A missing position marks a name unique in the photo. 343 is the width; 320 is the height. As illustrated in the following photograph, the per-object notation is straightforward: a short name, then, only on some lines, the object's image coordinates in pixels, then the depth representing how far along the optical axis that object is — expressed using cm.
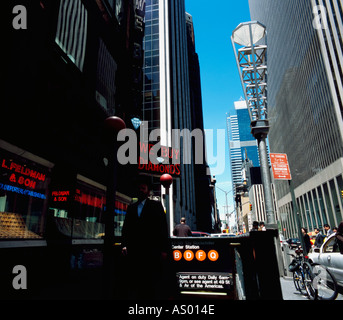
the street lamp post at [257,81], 1103
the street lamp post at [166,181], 988
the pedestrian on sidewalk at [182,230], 877
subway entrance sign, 396
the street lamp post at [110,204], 348
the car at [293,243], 3884
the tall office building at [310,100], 5706
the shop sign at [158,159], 1763
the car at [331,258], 662
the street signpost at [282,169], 1034
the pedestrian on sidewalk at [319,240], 1227
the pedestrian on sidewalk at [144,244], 344
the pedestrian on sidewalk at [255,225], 1119
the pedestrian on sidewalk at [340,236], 648
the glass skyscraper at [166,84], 4328
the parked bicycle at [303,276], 647
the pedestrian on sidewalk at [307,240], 1181
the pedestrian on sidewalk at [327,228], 1268
